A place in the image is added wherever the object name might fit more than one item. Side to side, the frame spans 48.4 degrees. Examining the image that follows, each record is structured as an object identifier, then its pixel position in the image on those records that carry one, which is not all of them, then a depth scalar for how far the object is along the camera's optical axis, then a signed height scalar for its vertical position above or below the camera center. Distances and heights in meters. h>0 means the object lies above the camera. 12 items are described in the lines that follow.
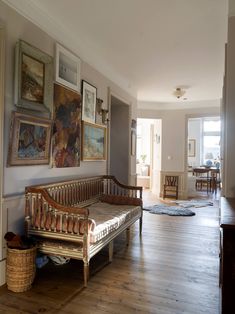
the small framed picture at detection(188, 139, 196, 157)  12.35 +0.57
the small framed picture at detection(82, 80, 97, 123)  3.91 +0.88
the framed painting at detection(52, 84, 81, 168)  3.23 +0.39
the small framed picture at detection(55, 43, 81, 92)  3.25 +1.18
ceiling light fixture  6.13 +1.61
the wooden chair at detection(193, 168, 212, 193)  9.25 -0.75
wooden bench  2.49 -0.71
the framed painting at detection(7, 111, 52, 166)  2.54 +0.18
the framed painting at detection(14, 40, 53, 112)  2.58 +0.84
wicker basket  2.34 -1.01
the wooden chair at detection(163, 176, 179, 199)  7.84 -0.80
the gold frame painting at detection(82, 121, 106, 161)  3.97 +0.27
